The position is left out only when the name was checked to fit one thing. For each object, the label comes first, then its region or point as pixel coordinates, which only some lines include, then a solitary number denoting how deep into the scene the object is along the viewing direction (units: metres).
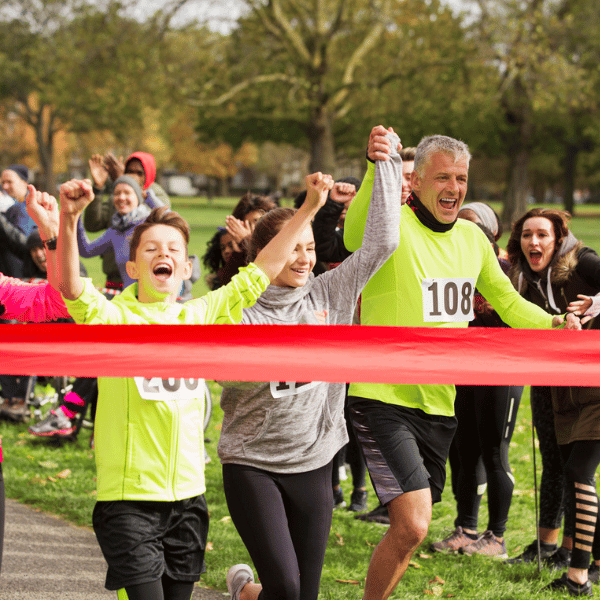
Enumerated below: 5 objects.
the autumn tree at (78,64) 52.06
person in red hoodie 13.70
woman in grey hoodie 6.55
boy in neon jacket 6.03
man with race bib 7.09
